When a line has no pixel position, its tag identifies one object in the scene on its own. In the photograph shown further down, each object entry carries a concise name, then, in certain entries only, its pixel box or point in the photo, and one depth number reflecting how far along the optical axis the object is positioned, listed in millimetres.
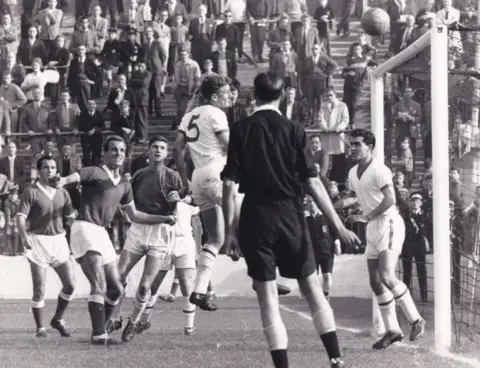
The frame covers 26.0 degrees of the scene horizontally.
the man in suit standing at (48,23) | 23469
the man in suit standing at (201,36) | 22672
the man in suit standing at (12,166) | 20781
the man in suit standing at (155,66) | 22156
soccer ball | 11383
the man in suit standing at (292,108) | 21359
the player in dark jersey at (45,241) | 11172
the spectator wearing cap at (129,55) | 22344
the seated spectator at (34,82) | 22109
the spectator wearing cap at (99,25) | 23359
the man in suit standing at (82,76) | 21922
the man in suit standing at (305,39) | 22641
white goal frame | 9414
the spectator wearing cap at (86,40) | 22953
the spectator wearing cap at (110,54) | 22500
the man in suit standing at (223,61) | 22438
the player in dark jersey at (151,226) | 10680
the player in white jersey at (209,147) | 8703
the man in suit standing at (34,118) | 21641
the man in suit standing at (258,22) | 23891
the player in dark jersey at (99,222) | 10031
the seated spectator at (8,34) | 23859
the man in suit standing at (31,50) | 23000
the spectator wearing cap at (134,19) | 23891
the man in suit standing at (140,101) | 21250
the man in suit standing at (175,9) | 23891
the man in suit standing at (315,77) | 21953
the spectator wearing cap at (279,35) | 23062
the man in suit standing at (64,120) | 21312
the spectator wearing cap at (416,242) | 15406
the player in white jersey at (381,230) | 9883
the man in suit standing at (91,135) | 21031
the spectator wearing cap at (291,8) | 24609
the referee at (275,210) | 6766
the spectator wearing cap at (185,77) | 21812
